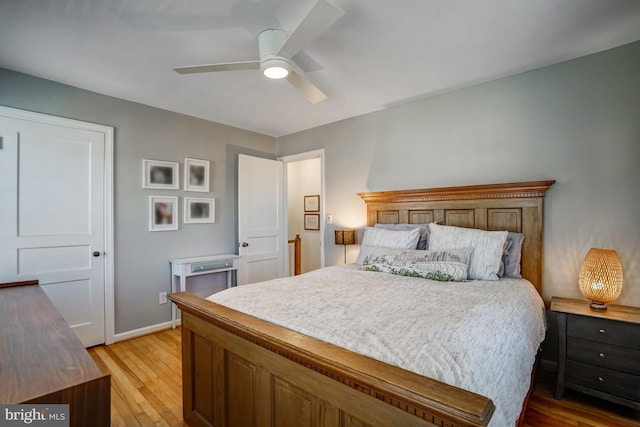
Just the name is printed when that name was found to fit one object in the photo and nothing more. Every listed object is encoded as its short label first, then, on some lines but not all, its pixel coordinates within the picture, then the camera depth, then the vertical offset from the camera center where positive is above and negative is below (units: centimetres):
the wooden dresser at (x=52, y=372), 85 -48
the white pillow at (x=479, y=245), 238 -25
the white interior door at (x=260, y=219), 407 -5
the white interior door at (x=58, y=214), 262 +3
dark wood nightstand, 195 -91
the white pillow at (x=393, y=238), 285 -22
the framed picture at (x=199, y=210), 371 +7
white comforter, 110 -49
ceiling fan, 165 +98
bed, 89 -60
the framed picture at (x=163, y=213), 342 +4
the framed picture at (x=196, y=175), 370 +50
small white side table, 343 -59
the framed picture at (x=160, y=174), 338 +46
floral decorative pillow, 234 -39
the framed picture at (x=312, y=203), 576 +23
